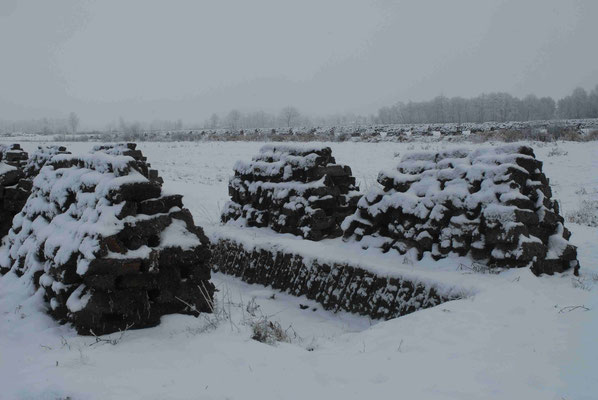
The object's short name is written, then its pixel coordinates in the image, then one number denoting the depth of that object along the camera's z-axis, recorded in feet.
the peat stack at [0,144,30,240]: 33.27
